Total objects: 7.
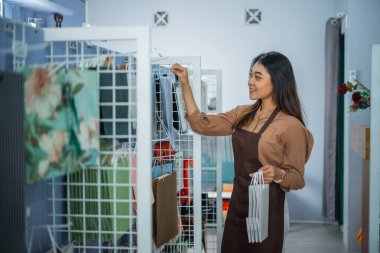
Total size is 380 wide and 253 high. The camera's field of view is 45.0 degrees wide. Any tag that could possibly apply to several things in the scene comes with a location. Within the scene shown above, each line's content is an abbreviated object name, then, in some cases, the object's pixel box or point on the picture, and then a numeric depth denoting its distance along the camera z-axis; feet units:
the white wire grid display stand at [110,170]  5.07
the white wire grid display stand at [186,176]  7.95
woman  6.97
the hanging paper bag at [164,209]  7.24
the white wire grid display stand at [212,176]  11.38
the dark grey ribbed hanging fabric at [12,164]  4.25
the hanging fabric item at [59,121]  4.40
